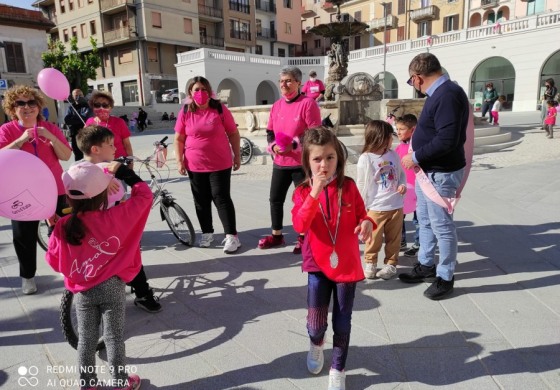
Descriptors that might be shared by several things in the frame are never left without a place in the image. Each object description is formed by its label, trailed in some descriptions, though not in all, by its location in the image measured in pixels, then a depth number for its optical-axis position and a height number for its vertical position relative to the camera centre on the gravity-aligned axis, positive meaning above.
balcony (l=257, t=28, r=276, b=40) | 45.09 +9.40
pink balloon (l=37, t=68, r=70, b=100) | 4.16 +0.43
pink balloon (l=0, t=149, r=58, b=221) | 2.32 -0.36
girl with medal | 2.21 -0.70
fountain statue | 14.36 +2.80
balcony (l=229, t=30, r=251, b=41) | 42.00 +8.76
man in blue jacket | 2.91 -0.24
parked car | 35.47 +2.20
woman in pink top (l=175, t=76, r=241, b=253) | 4.27 -0.34
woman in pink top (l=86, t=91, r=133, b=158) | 4.06 +0.03
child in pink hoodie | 2.05 -0.69
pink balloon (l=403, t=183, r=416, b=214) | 4.00 -0.83
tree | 30.00 +4.49
